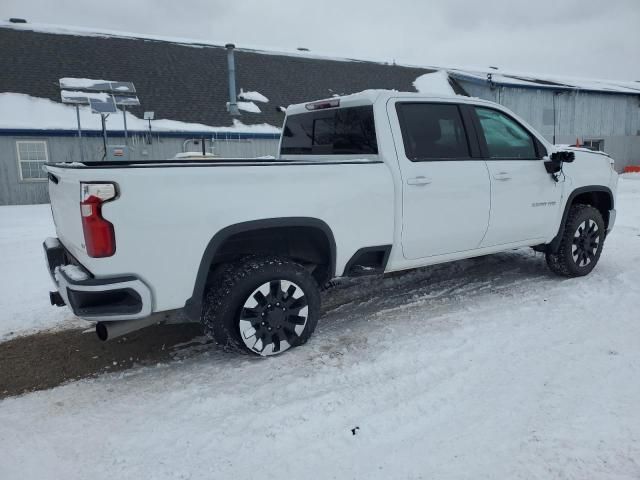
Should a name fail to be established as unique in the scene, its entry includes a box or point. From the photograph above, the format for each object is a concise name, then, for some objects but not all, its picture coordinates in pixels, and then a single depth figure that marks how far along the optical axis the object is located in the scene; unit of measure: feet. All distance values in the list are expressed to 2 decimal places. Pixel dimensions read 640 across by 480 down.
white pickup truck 10.05
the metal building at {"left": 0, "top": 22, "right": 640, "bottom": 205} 56.90
